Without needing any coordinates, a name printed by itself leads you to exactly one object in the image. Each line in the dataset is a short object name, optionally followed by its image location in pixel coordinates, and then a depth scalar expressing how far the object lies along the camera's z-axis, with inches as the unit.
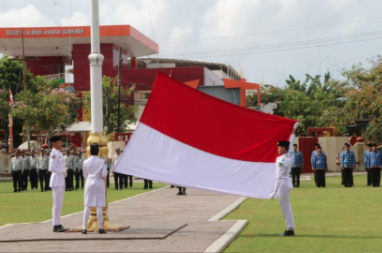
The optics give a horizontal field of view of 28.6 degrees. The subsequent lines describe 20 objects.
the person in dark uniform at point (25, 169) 1373.0
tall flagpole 543.8
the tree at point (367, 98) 2022.6
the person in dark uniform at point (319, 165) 1219.9
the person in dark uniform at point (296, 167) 1244.7
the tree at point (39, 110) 2193.7
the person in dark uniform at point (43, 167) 1325.2
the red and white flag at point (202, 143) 510.0
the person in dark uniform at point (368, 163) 1256.8
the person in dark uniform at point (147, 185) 1297.6
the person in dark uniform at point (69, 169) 1323.8
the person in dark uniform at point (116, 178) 1299.2
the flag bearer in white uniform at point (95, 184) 520.7
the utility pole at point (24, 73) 2205.1
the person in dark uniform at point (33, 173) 1409.2
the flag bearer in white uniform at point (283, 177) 522.1
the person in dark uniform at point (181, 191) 1061.7
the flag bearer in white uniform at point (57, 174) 557.0
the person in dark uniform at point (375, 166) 1225.4
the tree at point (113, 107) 2461.9
